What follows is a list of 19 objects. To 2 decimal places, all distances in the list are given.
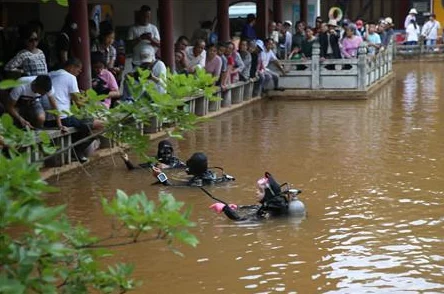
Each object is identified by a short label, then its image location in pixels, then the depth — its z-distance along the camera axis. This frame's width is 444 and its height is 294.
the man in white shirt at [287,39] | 22.02
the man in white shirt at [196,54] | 15.71
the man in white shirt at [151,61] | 13.29
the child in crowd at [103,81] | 11.71
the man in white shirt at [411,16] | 35.15
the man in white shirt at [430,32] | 34.97
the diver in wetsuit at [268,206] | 7.84
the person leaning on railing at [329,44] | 20.17
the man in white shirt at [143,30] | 14.85
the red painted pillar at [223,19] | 18.75
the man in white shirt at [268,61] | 19.45
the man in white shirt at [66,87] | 10.45
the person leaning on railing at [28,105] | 9.66
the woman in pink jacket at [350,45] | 20.58
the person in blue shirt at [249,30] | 20.08
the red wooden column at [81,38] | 12.06
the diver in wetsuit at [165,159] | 10.66
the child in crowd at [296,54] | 20.51
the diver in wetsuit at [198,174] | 9.43
